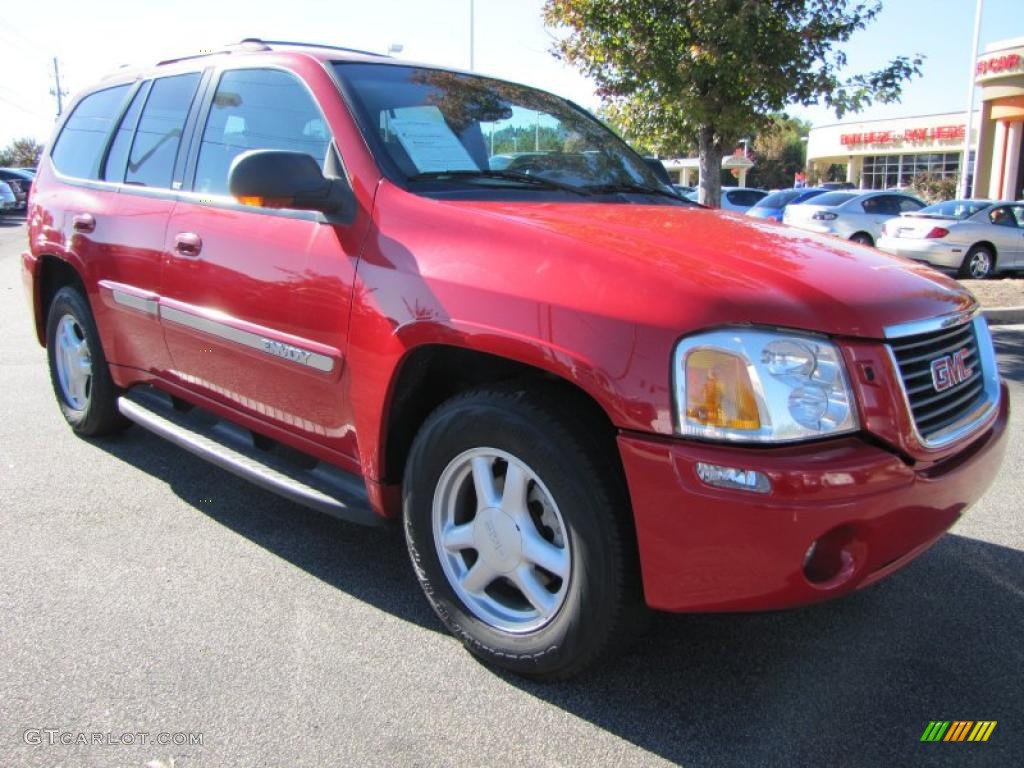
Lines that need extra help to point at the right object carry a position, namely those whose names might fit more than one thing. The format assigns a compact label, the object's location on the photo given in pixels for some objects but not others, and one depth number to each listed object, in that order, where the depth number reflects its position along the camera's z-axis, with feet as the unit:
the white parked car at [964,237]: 48.37
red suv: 7.20
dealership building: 100.01
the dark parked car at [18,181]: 104.25
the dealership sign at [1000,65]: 96.48
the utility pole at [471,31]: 83.71
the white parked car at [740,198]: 73.41
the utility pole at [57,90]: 227.61
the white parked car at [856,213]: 56.59
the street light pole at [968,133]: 101.98
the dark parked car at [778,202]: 63.21
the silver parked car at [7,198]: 94.17
